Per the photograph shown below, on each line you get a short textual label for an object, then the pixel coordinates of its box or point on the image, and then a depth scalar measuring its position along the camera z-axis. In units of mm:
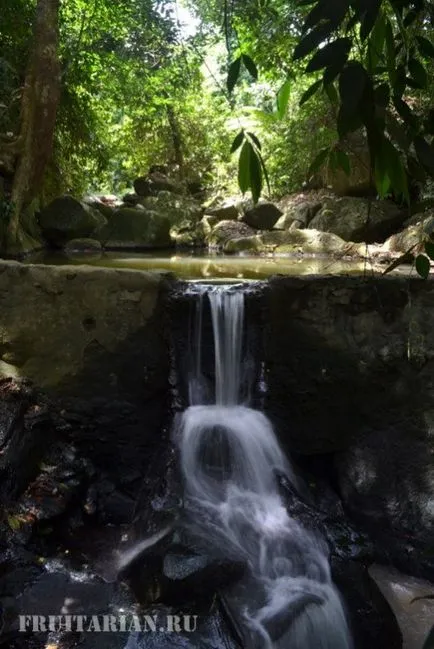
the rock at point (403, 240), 8633
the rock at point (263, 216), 11812
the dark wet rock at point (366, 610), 3164
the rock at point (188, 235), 11438
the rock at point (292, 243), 9734
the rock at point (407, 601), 3444
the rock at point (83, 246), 9562
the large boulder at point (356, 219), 10594
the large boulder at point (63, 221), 9859
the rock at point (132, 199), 15211
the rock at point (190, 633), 2822
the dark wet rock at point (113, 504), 4152
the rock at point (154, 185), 16062
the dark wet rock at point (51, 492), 3555
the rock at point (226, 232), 11312
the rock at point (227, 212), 12656
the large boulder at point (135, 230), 10156
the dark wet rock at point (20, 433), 3621
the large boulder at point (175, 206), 12682
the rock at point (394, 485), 4145
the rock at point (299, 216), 11577
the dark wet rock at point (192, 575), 3064
